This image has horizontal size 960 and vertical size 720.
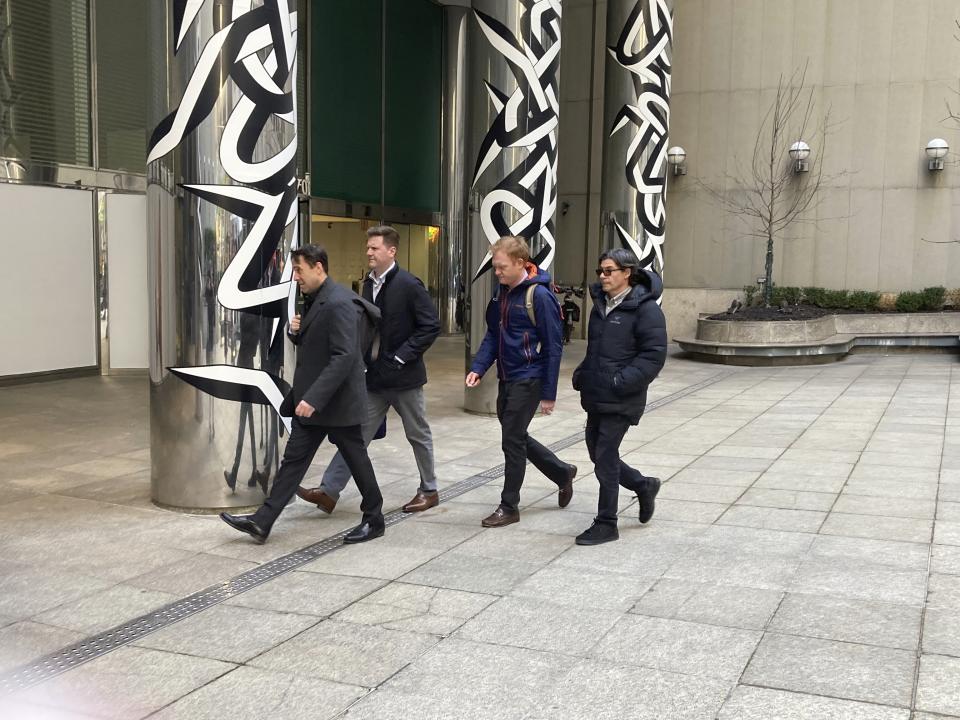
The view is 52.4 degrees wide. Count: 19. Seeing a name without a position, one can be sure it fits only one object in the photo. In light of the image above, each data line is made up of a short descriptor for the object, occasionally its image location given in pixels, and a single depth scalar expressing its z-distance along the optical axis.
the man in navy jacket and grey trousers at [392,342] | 6.50
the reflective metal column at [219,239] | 6.36
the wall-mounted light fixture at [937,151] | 19.75
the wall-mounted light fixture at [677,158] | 21.70
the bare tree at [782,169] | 20.97
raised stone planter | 17.66
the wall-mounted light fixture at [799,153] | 20.67
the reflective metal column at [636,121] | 15.24
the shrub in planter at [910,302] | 19.75
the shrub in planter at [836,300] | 20.34
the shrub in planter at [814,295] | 20.58
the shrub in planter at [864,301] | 20.12
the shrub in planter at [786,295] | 20.69
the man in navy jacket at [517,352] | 6.14
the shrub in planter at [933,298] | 19.72
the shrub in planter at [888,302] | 20.06
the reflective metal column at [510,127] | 10.95
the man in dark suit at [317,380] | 5.71
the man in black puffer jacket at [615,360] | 5.77
